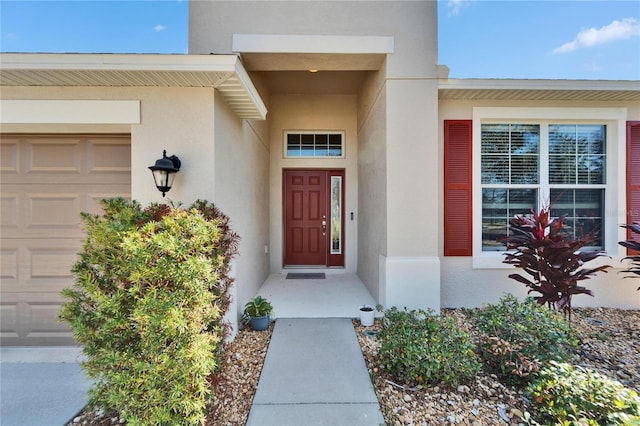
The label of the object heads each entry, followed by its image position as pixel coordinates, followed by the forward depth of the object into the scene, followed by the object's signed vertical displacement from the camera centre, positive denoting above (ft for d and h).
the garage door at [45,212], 10.50 +0.00
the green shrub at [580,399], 5.60 -3.93
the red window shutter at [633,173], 14.32 +2.12
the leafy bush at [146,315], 6.09 -2.37
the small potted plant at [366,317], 12.03 -4.45
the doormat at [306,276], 18.80 -4.33
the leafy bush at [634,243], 11.24 -1.18
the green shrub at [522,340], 7.88 -3.75
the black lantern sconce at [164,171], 8.91 +1.33
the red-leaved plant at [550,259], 10.34 -1.71
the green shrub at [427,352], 7.72 -3.97
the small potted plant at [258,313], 11.72 -4.25
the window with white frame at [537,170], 14.55 +2.29
